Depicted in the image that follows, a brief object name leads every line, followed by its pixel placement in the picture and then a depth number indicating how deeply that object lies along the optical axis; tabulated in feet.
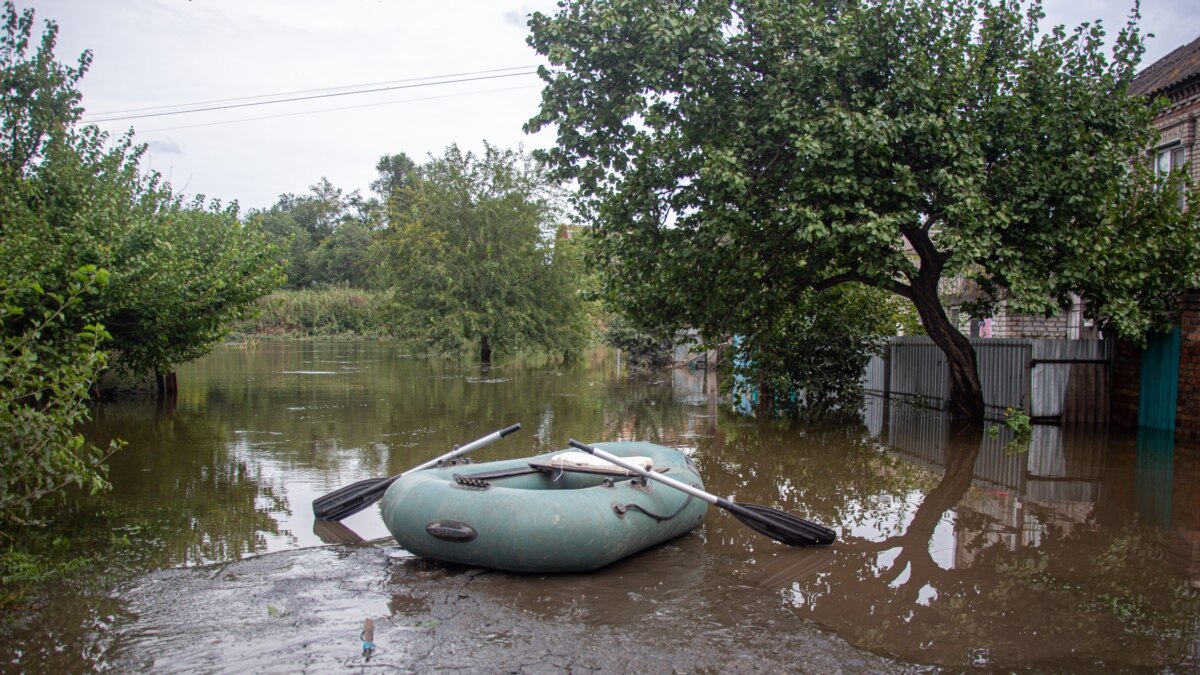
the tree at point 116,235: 43.93
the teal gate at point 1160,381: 42.50
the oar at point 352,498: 27.02
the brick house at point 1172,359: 41.16
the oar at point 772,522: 23.35
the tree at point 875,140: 37.58
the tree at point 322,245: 235.20
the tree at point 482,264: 103.09
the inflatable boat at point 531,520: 20.54
